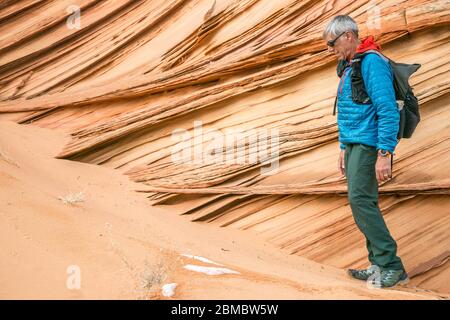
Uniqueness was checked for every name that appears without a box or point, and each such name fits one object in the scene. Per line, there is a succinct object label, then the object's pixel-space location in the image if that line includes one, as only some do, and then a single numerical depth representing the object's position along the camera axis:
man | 4.03
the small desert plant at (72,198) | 4.65
